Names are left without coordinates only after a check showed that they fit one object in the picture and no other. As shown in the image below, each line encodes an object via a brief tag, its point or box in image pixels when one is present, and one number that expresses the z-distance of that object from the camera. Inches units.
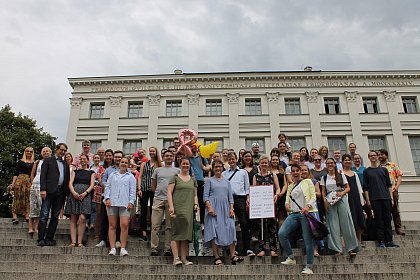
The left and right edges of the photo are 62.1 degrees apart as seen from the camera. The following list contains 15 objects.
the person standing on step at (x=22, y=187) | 302.5
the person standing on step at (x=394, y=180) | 293.7
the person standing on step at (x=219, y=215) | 228.1
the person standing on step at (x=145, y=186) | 269.9
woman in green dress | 222.8
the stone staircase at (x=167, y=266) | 212.2
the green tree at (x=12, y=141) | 916.5
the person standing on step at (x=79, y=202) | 260.2
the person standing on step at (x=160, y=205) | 241.1
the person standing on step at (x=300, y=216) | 215.9
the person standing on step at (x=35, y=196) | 275.9
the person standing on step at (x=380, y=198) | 258.8
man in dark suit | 256.5
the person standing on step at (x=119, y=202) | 240.6
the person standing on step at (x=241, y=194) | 246.8
